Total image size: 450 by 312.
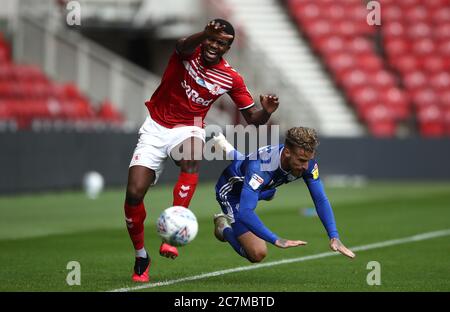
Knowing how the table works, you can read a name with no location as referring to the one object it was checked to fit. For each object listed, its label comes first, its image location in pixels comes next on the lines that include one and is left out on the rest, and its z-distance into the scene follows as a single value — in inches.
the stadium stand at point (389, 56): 2327.8
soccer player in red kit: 740.6
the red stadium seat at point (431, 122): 2297.0
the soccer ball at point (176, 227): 697.0
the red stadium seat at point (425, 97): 2340.1
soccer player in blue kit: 709.9
